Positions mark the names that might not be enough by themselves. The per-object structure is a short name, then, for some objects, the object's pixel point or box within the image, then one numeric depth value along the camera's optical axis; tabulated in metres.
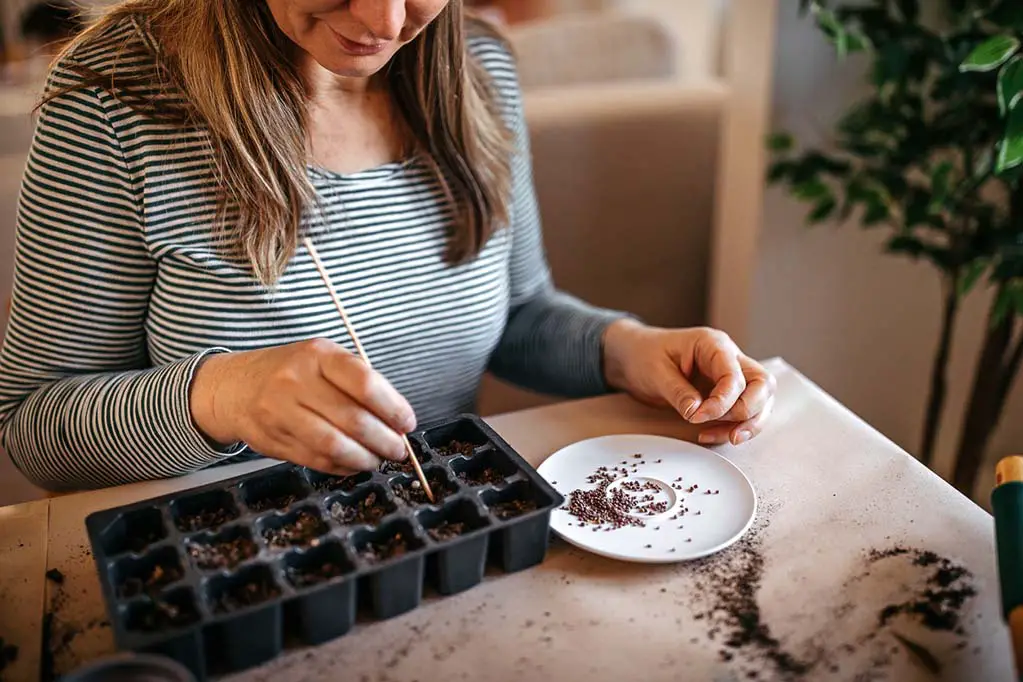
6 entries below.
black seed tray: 0.69
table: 0.71
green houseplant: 1.32
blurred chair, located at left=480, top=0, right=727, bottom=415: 1.74
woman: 0.87
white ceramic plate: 0.82
